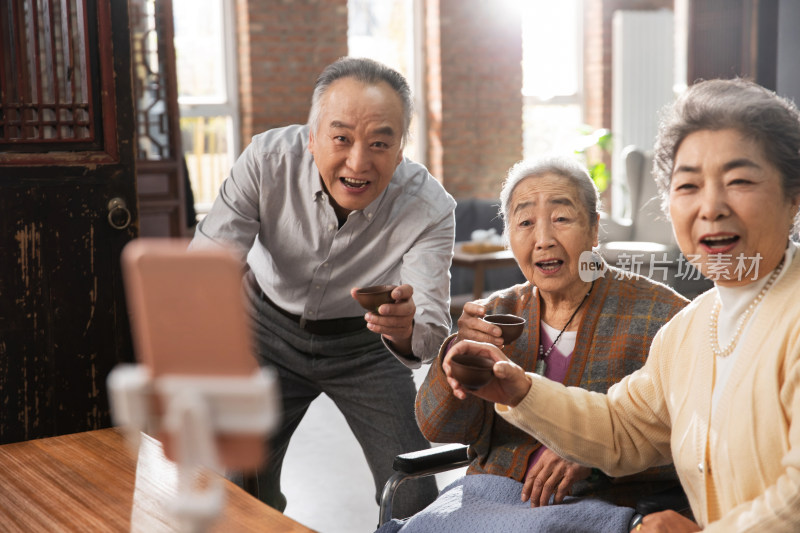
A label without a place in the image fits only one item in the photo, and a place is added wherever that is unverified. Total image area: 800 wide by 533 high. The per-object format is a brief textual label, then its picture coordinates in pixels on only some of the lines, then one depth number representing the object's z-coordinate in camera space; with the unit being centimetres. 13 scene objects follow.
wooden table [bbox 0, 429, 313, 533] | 141
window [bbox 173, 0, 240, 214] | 724
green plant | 833
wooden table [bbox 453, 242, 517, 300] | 611
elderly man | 234
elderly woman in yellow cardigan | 122
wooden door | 226
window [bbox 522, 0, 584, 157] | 884
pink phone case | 58
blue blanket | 162
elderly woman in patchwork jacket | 175
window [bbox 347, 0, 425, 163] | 801
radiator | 876
